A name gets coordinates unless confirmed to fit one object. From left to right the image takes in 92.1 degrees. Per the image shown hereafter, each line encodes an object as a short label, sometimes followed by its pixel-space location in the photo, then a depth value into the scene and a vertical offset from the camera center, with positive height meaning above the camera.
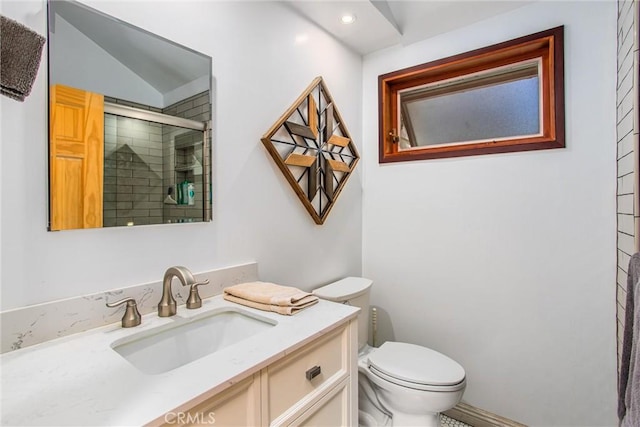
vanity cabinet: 0.71 -0.50
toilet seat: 1.37 -0.74
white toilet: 1.37 -0.78
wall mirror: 0.93 +0.30
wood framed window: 1.63 +0.69
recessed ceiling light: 1.75 +1.12
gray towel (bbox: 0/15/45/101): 0.57 +0.30
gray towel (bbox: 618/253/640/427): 0.72 -0.40
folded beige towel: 1.11 -0.32
